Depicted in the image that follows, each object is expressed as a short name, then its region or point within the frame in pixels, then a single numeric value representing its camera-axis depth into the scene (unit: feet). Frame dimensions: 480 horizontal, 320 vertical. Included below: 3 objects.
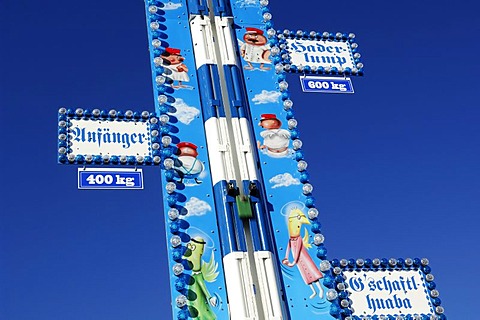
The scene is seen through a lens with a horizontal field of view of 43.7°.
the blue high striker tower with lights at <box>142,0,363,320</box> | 35.73
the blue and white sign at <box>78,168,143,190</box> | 36.94
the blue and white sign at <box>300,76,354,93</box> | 43.42
